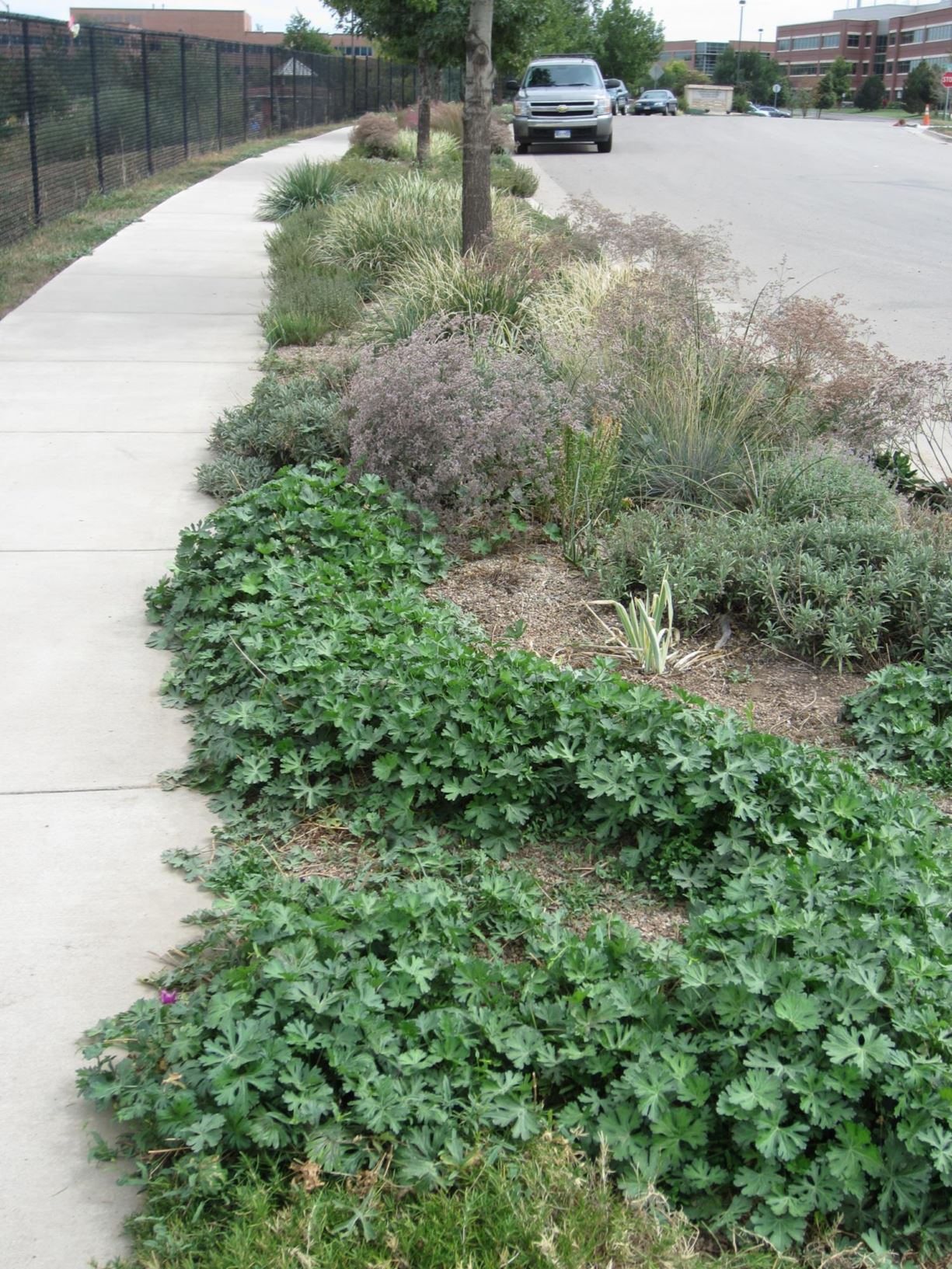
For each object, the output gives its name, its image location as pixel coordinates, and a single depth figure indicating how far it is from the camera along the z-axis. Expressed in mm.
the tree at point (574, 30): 52031
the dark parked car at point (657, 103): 64500
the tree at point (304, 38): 61219
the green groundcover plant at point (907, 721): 3924
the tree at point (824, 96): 110625
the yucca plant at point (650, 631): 4477
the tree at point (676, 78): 102000
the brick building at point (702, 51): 166625
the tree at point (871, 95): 112500
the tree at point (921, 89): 94062
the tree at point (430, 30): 17484
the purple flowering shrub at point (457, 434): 5594
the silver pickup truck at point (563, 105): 28453
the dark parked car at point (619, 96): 51919
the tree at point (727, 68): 126875
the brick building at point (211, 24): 84812
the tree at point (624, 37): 75250
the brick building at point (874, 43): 125812
